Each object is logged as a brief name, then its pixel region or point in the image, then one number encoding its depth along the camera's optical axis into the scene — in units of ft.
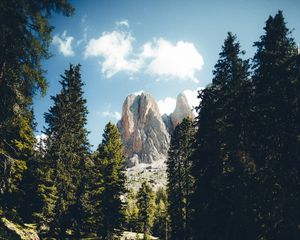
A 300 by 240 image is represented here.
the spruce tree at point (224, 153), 55.01
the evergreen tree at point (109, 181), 95.50
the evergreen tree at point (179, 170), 111.86
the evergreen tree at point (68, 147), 76.13
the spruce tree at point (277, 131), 47.19
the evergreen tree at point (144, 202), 188.03
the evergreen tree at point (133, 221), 222.56
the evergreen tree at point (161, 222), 215.31
